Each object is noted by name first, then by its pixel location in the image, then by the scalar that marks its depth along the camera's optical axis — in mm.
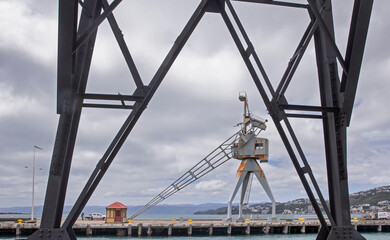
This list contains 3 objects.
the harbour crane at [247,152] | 43750
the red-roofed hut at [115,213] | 45781
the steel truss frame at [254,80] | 7020
